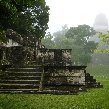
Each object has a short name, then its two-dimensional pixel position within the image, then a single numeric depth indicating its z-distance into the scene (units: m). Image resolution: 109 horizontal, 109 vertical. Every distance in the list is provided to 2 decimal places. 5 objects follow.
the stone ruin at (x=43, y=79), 12.76
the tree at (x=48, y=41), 61.73
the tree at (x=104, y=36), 22.84
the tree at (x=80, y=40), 53.09
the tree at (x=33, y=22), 26.44
